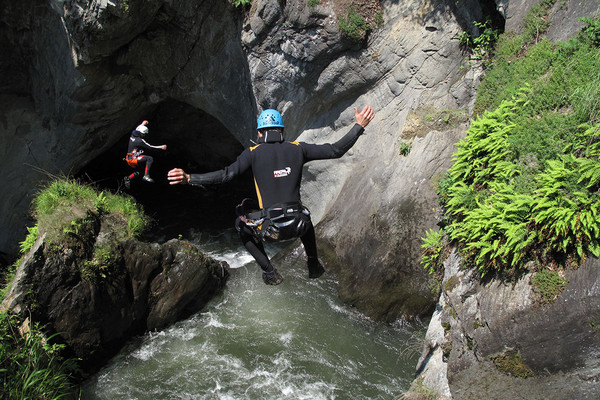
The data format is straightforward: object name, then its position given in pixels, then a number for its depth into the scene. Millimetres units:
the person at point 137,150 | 11094
